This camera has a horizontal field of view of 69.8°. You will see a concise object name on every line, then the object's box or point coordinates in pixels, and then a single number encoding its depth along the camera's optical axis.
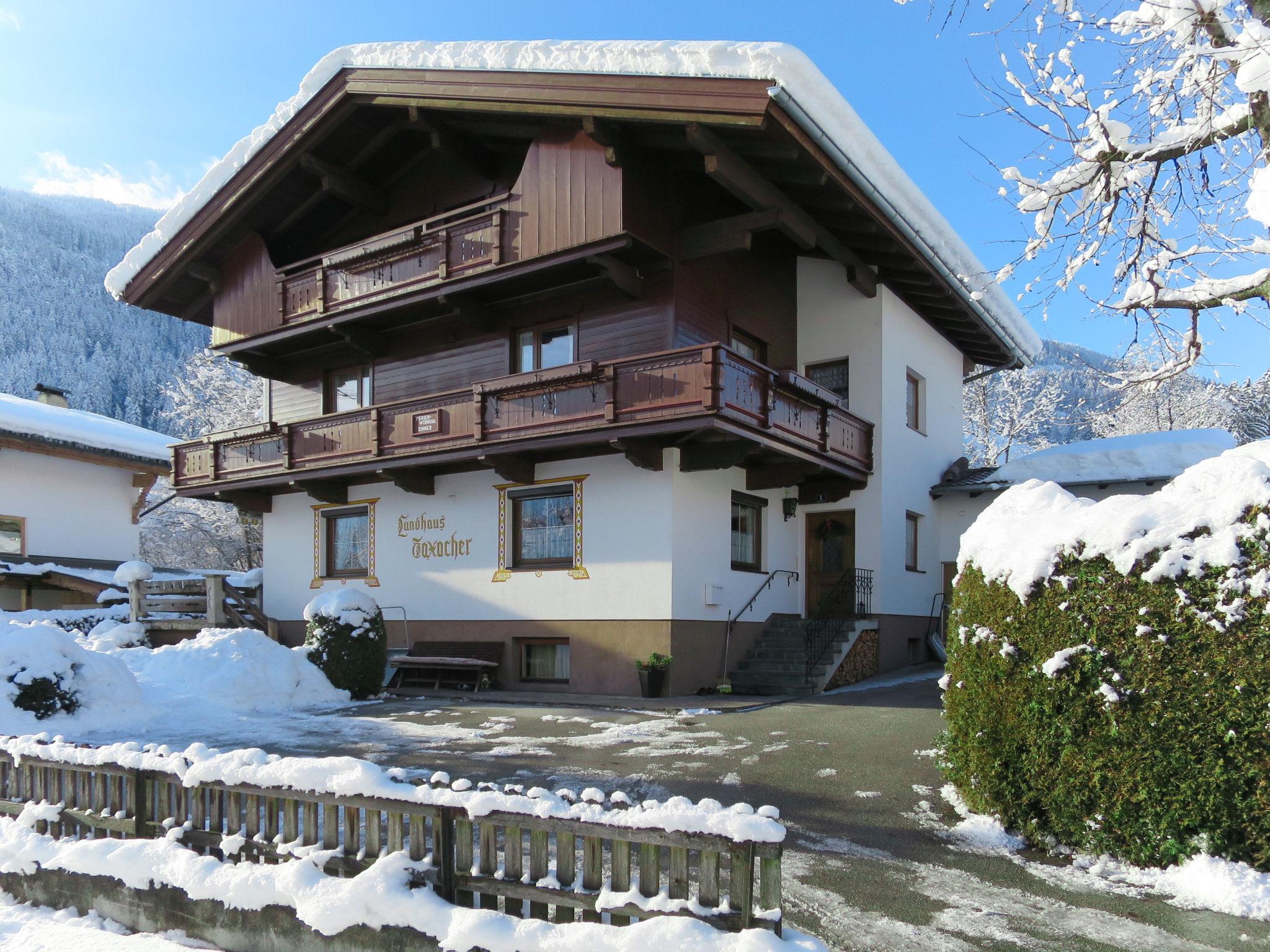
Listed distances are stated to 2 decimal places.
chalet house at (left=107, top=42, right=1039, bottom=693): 14.80
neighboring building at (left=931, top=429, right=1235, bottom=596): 19.66
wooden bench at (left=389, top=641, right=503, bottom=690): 17.31
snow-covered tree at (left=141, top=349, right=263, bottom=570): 40.03
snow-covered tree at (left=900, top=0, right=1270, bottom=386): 6.80
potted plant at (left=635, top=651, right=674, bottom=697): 15.20
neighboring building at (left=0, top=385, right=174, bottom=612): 22.28
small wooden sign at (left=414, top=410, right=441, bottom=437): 17.20
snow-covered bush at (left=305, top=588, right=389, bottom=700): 15.30
